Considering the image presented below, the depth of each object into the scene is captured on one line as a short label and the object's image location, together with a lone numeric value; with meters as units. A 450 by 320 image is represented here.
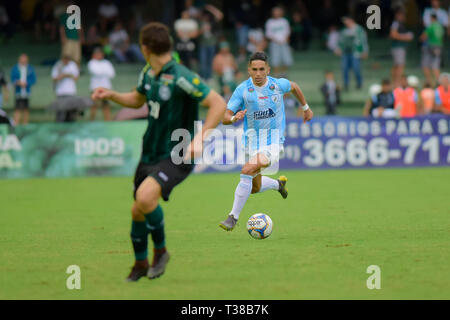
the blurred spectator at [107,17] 28.69
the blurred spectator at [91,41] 27.70
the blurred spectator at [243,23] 27.70
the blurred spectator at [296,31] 29.20
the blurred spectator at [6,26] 30.42
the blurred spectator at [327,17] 29.75
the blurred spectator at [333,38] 28.94
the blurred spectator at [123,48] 28.30
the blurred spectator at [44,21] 30.09
